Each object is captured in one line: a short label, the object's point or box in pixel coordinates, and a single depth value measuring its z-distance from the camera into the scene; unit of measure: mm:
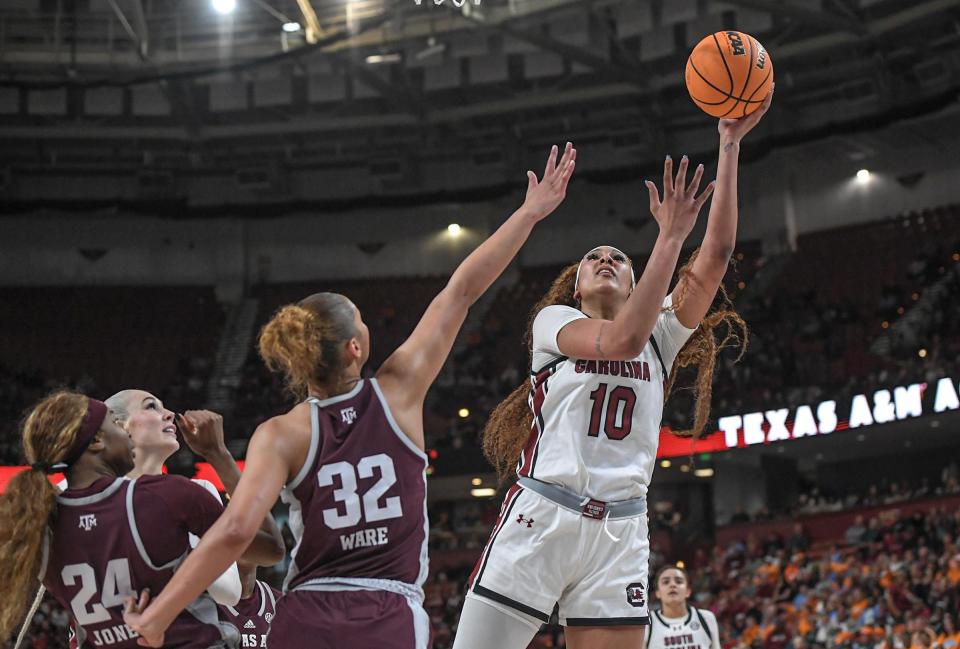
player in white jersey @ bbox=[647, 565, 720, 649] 8516
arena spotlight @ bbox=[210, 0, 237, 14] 20625
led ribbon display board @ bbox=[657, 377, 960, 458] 19906
